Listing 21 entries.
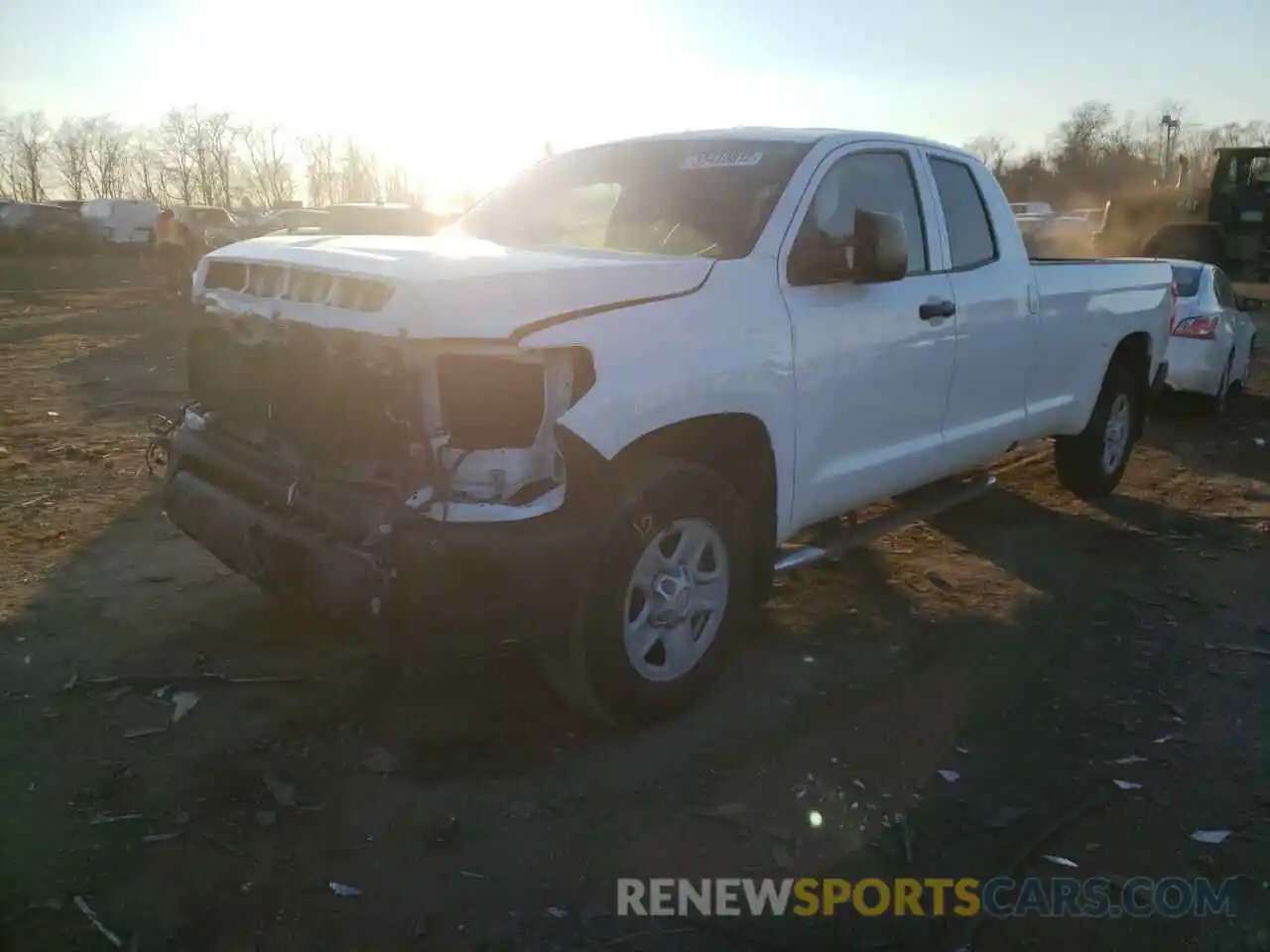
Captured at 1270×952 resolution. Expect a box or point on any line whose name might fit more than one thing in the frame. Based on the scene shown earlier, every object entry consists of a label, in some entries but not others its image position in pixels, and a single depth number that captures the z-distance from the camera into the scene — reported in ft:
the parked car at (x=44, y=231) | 113.91
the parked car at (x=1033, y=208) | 139.33
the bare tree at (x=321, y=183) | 272.51
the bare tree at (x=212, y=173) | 261.24
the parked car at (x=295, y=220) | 87.56
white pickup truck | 10.82
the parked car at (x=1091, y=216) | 124.75
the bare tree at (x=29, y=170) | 240.53
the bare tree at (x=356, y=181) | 268.00
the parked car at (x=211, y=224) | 82.17
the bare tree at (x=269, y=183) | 274.77
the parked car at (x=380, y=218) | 54.34
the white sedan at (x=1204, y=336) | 31.99
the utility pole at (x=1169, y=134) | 237.25
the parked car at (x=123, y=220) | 120.88
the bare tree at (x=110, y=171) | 257.14
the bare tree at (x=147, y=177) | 262.06
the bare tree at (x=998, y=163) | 226.17
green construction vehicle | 66.64
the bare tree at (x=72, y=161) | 255.09
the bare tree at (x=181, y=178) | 261.24
